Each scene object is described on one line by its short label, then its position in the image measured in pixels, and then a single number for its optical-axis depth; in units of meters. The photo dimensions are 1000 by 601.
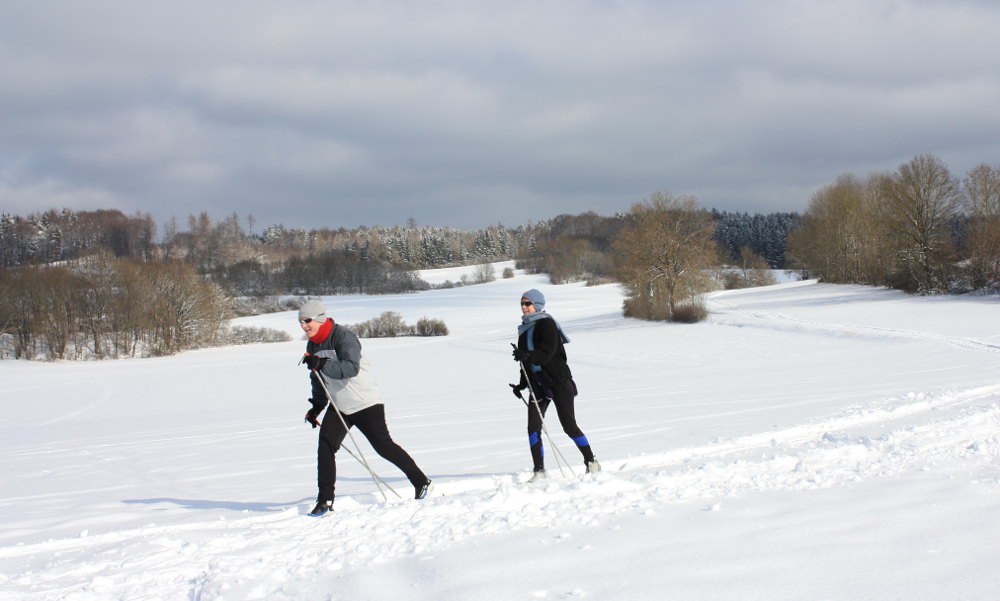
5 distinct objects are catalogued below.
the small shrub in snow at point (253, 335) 49.66
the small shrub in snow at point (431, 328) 48.47
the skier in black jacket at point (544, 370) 5.88
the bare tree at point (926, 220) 37.34
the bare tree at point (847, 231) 50.16
